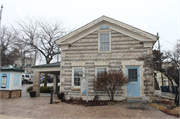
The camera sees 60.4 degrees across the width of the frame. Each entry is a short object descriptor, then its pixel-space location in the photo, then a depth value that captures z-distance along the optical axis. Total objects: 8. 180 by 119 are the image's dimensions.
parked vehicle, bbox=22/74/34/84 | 29.37
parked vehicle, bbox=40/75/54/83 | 34.09
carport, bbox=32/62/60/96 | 13.21
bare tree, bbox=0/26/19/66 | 29.43
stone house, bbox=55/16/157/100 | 10.84
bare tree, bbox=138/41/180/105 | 9.34
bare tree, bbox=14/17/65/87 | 22.23
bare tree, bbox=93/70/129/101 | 9.70
